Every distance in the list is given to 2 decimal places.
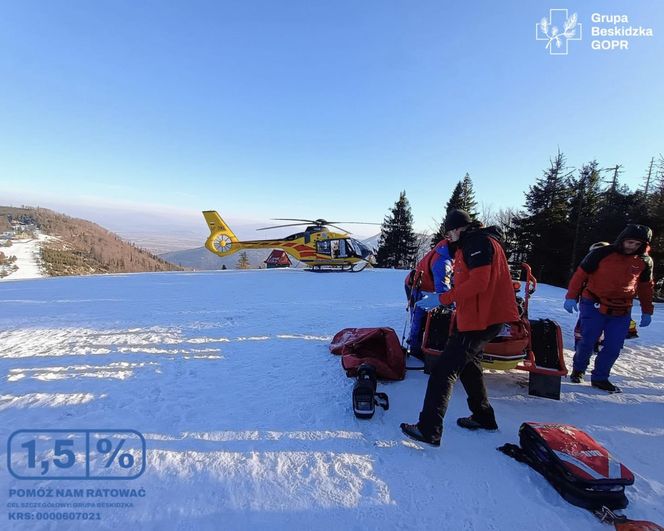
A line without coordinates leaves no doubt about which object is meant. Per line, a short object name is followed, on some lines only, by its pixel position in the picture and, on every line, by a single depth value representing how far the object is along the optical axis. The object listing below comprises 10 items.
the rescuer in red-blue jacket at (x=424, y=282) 3.79
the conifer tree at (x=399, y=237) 33.12
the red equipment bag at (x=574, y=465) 1.90
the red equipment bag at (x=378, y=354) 3.59
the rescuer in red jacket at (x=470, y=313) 2.45
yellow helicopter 17.22
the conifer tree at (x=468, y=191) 30.34
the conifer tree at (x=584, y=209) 21.40
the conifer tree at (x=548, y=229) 23.30
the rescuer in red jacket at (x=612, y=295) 3.58
